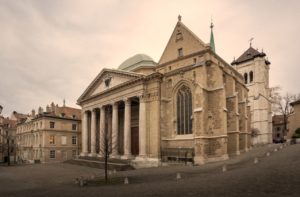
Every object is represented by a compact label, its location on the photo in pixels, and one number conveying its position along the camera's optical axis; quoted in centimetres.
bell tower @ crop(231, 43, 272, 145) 5728
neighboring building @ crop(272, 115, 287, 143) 8094
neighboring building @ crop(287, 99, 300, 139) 3825
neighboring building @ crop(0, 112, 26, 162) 6596
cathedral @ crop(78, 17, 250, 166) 2834
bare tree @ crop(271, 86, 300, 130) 5853
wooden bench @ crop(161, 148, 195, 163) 2837
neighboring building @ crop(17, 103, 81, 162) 5059
